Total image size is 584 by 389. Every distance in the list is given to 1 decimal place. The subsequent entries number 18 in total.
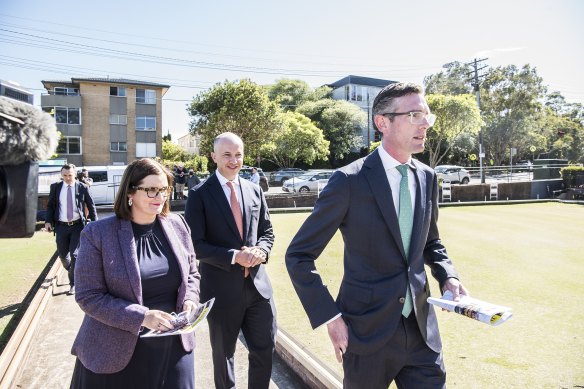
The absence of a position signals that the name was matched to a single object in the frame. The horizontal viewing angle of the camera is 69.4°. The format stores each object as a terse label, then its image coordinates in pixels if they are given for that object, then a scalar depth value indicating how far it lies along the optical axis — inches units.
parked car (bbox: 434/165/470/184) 1317.9
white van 940.6
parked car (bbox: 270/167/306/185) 1437.5
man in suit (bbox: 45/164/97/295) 278.5
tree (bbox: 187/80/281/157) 1358.3
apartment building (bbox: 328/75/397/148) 2551.7
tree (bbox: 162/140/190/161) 2424.2
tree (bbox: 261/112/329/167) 1820.9
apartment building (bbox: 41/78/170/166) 1737.2
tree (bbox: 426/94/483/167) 1512.1
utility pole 1417.4
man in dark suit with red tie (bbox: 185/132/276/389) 133.3
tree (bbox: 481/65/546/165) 2090.3
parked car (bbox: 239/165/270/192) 901.9
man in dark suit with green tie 87.7
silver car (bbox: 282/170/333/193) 1108.3
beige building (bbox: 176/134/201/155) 4095.7
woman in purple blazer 92.6
